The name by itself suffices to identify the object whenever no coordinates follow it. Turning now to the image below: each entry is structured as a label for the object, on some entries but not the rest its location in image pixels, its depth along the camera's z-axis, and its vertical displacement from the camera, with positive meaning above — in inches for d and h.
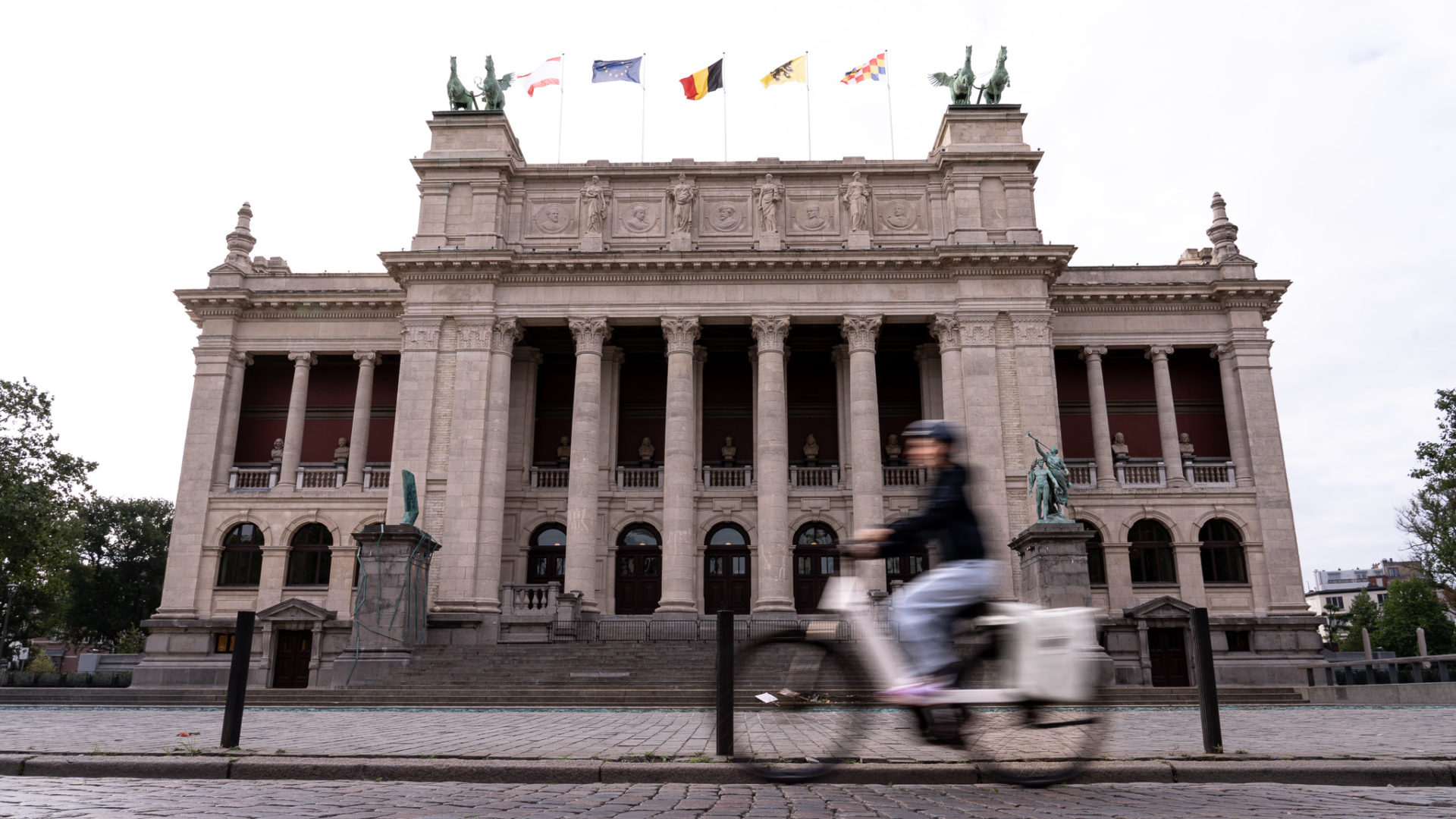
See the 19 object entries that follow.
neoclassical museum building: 1393.9 +380.7
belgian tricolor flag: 1539.1 +874.3
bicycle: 271.0 -11.2
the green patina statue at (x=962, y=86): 1565.0 +882.1
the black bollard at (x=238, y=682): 400.5 -13.8
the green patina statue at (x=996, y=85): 1565.0 +881.2
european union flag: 1537.9 +892.0
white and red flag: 1539.1 +871.9
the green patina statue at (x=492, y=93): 1576.0 +876.9
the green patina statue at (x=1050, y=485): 1148.5 +187.5
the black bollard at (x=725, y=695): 353.4 -16.7
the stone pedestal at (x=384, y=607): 1031.6 +45.8
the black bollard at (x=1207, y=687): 372.2 -15.0
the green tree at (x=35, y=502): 1545.3 +234.0
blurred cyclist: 273.9 +18.5
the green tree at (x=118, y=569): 2620.6 +212.0
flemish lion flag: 1545.3 +890.0
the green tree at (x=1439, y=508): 1557.6 +231.9
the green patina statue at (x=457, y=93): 1584.6 +880.7
